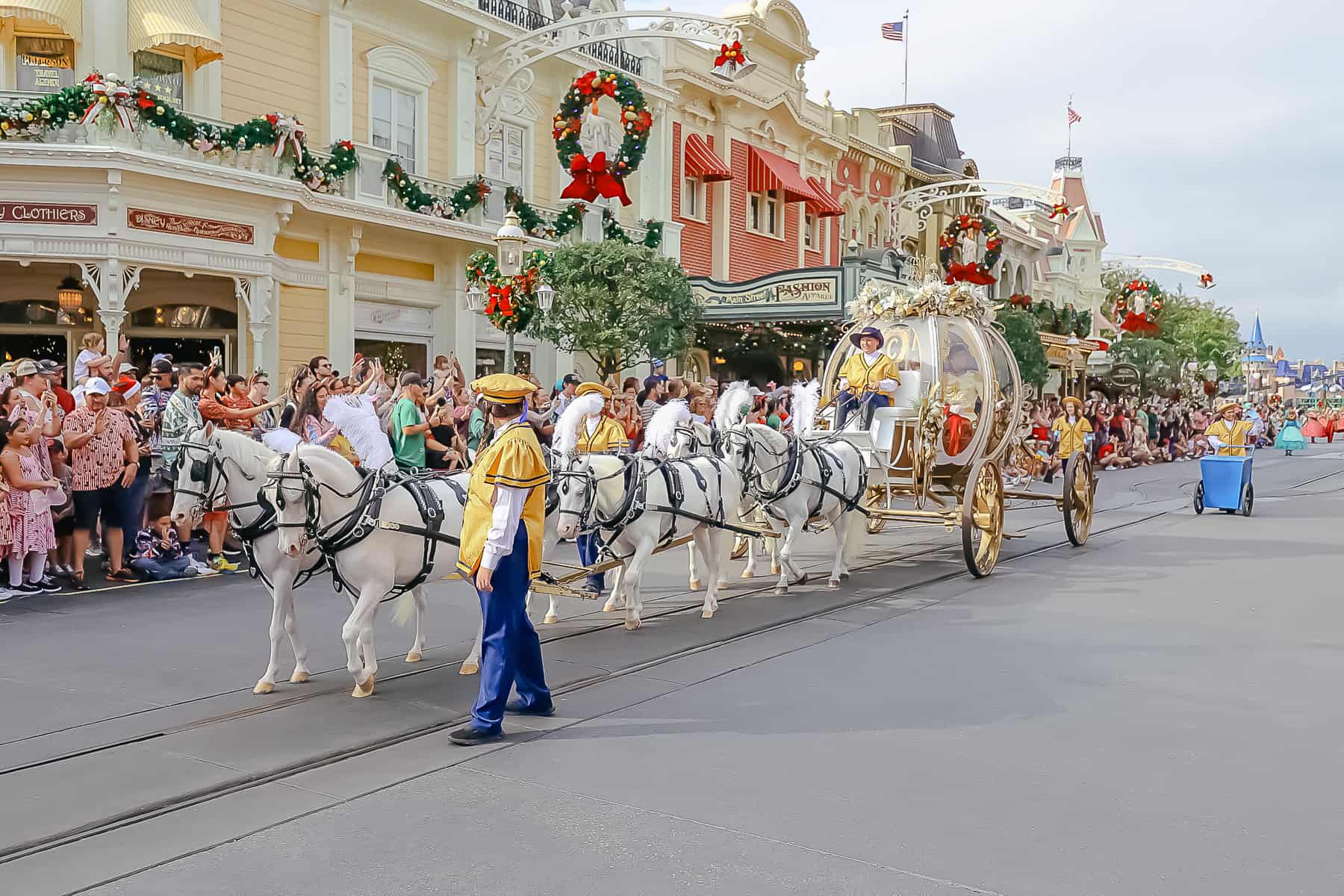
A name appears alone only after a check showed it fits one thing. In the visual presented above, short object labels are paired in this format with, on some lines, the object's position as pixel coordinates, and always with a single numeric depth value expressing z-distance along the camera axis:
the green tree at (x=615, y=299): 18.95
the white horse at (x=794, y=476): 10.34
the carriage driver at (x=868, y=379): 12.01
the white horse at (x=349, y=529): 6.74
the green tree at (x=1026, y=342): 33.22
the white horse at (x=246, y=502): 6.84
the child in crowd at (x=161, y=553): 10.91
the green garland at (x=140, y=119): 14.35
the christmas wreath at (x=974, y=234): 23.20
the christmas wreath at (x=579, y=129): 18.53
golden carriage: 11.78
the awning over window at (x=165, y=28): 15.71
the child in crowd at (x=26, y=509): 9.79
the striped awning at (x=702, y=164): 28.06
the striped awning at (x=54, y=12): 14.54
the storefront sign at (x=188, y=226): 15.04
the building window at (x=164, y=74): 16.36
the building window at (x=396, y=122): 20.47
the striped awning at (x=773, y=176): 30.78
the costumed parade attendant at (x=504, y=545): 6.07
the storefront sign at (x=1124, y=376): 44.59
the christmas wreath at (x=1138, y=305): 28.86
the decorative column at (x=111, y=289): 14.67
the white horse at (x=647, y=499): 8.45
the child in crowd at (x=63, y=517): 10.41
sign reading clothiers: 14.61
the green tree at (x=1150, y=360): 45.06
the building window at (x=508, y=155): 23.14
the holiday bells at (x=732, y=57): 16.72
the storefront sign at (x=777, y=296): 23.39
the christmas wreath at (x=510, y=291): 14.36
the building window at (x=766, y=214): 31.81
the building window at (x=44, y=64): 15.45
